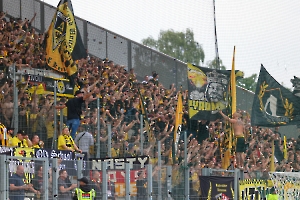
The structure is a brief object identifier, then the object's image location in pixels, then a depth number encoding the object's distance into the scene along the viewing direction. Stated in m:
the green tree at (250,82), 56.62
